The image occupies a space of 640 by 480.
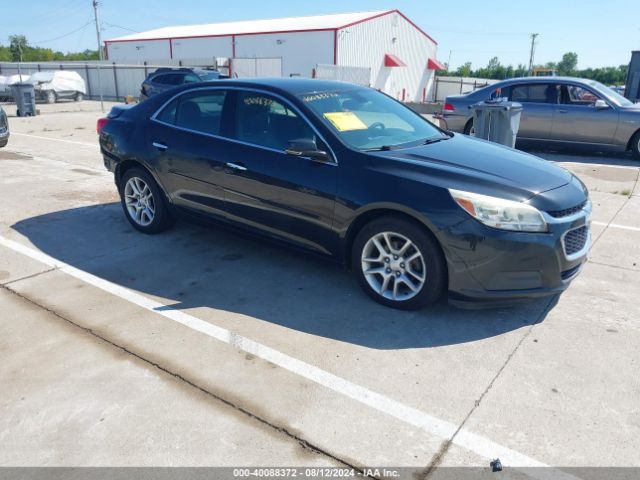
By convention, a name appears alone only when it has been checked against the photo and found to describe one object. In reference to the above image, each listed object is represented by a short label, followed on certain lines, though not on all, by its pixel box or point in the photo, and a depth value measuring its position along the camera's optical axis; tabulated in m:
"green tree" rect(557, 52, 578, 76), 121.03
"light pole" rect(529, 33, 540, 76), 86.16
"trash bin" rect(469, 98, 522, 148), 7.59
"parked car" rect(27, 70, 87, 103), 27.09
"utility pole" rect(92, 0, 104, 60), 71.51
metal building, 30.69
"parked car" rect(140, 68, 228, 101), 19.75
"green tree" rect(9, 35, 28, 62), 87.57
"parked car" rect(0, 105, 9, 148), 10.12
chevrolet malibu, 3.53
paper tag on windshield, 4.21
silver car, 9.94
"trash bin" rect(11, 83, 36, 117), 19.44
